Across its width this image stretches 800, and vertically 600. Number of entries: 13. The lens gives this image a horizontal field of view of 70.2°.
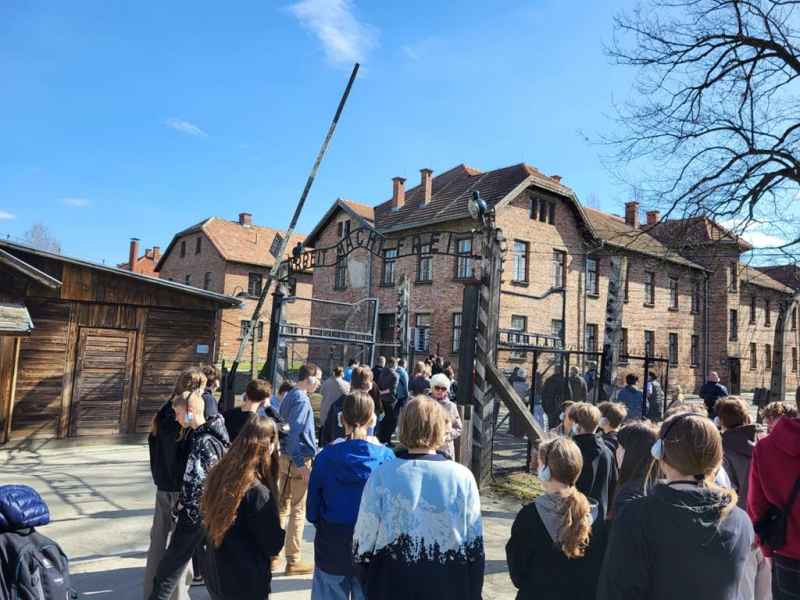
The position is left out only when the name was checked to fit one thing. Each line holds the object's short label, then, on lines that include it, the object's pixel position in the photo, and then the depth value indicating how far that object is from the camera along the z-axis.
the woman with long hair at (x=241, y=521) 2.98
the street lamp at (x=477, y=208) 8.90
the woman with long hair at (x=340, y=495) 3.32
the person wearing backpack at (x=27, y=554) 2.35
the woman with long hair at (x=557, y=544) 2.56
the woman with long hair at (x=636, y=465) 3.51
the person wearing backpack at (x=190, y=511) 3.64
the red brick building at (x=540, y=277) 25.11
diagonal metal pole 11.80
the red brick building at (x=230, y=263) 37.38
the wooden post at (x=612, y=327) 9.70
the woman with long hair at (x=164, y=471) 4.07
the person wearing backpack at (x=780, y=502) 3.08
